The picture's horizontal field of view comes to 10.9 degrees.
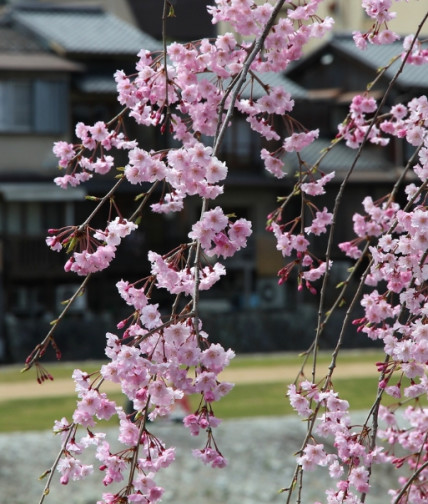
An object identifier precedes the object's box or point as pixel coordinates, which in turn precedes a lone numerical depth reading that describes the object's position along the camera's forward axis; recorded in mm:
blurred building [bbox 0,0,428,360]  46248
